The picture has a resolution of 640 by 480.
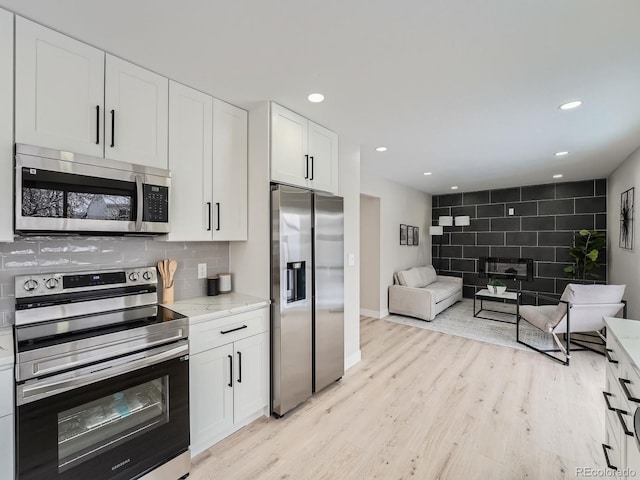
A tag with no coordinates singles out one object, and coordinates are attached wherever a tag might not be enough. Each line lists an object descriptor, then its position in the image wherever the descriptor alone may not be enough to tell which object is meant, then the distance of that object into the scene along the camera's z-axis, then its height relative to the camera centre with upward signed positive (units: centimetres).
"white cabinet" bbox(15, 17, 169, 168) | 150 +82
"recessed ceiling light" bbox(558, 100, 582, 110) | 231 +110
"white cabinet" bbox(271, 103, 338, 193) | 241 +82
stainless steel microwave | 147 +28
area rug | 404 -133
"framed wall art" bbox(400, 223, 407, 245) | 587 +18
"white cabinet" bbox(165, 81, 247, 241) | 208 +59
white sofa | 494 -91
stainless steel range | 129 -68
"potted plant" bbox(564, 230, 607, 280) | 497 -16
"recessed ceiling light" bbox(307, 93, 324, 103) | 225 +113
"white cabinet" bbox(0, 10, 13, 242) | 142 +58
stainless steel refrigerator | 230 -44
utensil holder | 223 -39
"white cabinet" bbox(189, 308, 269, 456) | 189 -92
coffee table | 493 -92
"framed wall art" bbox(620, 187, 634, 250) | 367 +31
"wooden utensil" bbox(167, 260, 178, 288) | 224 -20
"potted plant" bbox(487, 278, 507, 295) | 504 -77
